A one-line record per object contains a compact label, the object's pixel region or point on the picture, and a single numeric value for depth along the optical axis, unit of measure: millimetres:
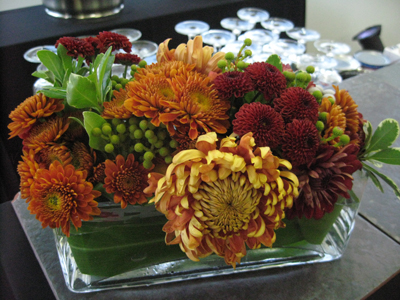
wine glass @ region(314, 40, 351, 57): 1281
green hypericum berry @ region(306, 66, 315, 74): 410
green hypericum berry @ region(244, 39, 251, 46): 427
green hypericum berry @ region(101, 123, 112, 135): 355
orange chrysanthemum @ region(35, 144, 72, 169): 373
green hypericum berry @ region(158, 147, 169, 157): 361
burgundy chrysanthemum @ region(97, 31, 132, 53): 431
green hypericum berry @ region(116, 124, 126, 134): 358
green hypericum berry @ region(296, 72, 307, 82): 396
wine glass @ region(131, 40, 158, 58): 1034
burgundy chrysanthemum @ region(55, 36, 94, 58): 414
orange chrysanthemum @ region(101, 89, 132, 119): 357
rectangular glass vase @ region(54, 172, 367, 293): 413
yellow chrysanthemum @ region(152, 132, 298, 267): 315
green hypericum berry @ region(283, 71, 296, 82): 409
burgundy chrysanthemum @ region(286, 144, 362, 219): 372
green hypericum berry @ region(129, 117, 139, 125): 364
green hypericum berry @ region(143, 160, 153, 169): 359
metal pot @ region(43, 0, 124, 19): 1360
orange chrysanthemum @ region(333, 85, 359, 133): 425
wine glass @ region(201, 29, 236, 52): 1238
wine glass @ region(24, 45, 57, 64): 1068
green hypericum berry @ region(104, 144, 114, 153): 355
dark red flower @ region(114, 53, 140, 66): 453
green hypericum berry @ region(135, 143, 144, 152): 356
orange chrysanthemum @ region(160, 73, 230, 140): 340
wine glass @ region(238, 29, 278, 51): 1220
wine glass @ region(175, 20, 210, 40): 1292
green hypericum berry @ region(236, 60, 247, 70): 407
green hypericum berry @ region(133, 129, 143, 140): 354
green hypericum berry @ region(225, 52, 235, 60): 394
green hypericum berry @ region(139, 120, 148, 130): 350
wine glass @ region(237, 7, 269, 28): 1430
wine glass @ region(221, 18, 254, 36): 1396
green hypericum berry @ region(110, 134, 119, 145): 358
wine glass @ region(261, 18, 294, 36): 1390
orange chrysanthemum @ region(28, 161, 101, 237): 351
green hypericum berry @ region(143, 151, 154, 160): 353
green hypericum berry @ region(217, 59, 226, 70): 394
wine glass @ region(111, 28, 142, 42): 1242
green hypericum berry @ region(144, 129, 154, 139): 347
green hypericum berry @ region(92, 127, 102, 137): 355
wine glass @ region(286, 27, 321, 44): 1326
